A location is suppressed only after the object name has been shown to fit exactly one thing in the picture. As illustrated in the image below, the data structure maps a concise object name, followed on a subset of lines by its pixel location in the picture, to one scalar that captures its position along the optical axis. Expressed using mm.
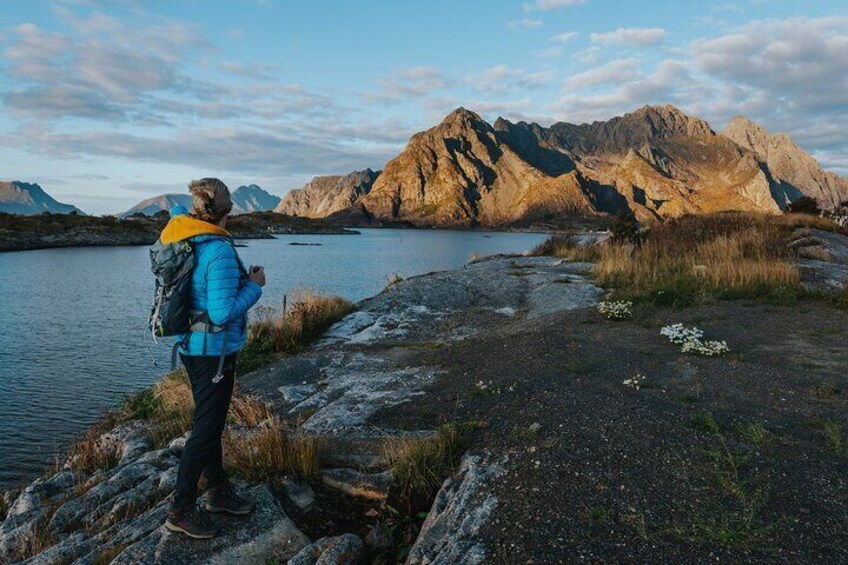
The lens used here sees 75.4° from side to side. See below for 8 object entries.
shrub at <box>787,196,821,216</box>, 32969
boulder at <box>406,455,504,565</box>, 4062
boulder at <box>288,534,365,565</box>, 4340
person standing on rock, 4391
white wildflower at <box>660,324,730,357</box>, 9102
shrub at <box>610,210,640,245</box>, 24375
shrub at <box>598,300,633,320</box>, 12328
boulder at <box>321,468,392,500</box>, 5449
